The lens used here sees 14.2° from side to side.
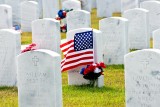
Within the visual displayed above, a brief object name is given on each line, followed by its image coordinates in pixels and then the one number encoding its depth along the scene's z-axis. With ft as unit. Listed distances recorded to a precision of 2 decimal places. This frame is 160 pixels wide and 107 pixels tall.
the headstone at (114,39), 50.16
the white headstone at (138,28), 56.65
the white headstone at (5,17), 64.08
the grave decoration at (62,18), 69.51
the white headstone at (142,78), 32.94
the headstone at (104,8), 82.94
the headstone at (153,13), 64.03
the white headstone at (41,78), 34.12
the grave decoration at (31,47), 48.64
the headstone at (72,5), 72.28
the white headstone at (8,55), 43.16
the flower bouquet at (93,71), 41.83
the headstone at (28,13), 72.08
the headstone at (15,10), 77.66
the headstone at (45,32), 52.01
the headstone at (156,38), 47.01
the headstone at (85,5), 83.30
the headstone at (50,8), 77.92
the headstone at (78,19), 57.87
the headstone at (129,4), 78.79
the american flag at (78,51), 42.78
